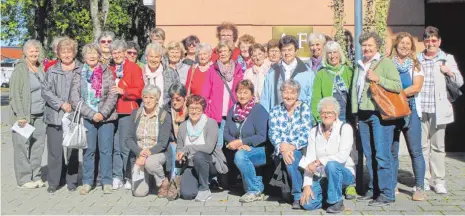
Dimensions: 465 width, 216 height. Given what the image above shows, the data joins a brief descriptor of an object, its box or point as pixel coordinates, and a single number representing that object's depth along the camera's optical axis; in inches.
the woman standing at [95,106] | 301.9
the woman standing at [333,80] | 277.7
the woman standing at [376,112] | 263.3
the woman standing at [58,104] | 302.5
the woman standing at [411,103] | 272.4
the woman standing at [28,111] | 309.4
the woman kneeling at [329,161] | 254.5
